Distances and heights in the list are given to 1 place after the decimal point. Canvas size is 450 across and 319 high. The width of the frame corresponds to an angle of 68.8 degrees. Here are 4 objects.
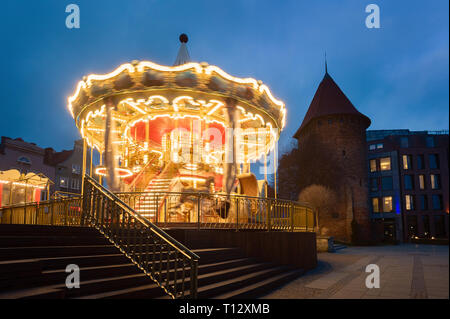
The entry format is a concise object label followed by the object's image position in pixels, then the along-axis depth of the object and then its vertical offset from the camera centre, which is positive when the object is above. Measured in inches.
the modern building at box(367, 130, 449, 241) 1644.9 +124.5
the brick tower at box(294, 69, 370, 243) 1544.0 +237.1
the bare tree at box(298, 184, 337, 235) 1266.0 +42.9
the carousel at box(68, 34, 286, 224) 445.1 +155.9
